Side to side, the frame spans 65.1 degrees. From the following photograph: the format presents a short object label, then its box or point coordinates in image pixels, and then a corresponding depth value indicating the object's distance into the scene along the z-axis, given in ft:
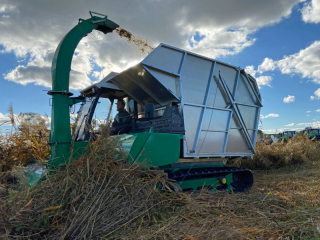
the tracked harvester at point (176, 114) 13.82
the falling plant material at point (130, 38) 18.40
